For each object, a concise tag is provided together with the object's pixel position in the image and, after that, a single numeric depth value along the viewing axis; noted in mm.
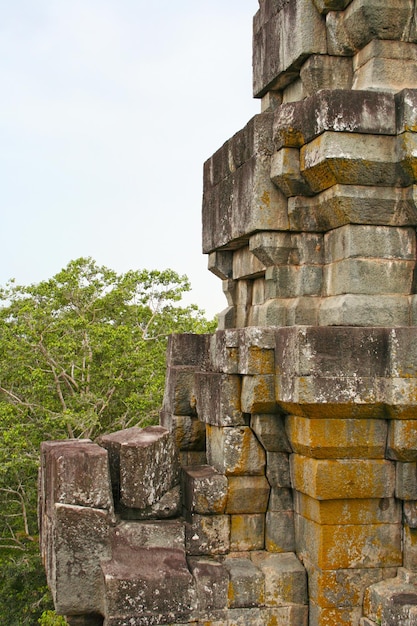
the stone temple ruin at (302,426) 5141
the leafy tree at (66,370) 18219
